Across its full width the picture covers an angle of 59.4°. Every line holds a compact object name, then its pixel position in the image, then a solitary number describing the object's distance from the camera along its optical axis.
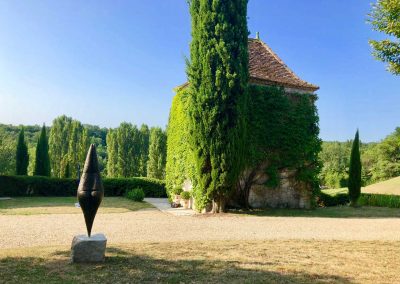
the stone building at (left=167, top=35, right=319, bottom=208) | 15.29
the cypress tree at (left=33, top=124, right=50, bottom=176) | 27.64
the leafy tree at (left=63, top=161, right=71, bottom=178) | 28.83
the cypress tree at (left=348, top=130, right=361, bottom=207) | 18.44
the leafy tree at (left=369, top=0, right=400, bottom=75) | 8.34
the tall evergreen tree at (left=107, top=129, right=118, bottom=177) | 41.84
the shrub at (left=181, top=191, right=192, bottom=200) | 15.88
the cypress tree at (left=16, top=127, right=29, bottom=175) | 27.34
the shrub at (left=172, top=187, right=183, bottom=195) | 16.77
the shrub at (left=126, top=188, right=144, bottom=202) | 19.16
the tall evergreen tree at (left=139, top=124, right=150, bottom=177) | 42.72
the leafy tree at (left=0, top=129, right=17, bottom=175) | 33.84
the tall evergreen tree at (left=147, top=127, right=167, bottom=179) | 37.88
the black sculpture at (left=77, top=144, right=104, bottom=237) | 6.21
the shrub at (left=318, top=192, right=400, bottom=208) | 19.48
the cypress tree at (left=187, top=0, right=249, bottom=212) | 13.21
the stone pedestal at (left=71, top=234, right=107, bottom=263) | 5.89
